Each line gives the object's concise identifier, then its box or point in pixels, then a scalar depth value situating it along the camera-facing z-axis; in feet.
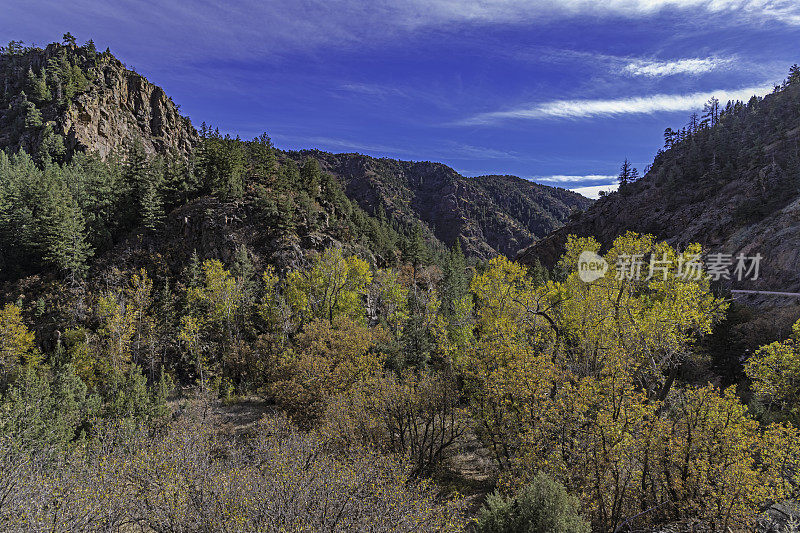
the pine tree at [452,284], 159.55
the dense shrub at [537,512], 33.60
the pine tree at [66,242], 139.54
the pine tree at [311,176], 196.75
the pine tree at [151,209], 156.78
